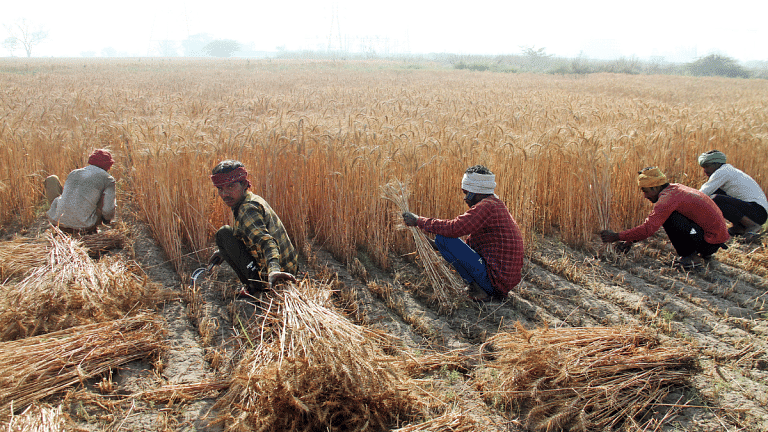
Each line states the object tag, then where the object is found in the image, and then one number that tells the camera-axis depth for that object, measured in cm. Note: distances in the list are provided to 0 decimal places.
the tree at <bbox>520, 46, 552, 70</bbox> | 6500
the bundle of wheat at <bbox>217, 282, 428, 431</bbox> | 205
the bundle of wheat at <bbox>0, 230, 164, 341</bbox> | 278
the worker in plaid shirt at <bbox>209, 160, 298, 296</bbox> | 305
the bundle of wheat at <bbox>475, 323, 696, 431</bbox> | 229
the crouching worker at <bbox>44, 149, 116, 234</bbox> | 421
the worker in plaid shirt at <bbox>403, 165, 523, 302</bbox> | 338
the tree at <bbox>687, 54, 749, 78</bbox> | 5031
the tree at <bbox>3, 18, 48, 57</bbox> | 10188
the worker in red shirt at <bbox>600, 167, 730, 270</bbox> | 401
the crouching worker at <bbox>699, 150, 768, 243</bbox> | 486
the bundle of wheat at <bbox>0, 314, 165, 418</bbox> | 225
